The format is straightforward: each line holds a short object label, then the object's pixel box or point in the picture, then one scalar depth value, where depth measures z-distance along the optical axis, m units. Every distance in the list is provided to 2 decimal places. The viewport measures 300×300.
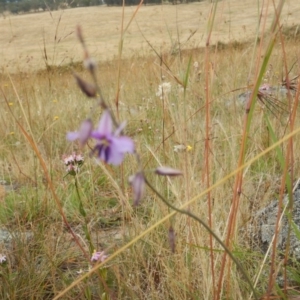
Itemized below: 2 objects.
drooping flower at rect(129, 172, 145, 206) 0.37
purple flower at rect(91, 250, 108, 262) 1.09
